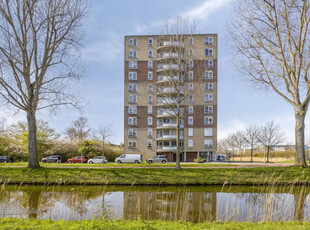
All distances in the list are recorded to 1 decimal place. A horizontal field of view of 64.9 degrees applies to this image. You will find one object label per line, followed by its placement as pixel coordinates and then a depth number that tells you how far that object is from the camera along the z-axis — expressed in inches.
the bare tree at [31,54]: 664.0
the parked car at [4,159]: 1513.0
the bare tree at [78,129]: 1957.2
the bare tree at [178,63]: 750.5
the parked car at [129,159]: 1407.5
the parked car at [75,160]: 1540.4
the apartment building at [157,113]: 1764.3
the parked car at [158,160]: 1462.6
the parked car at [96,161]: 1437.0
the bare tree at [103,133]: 1413.3
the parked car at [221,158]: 1855.6
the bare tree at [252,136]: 1784.6
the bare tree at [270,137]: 1690.8
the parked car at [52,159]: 1529.2
